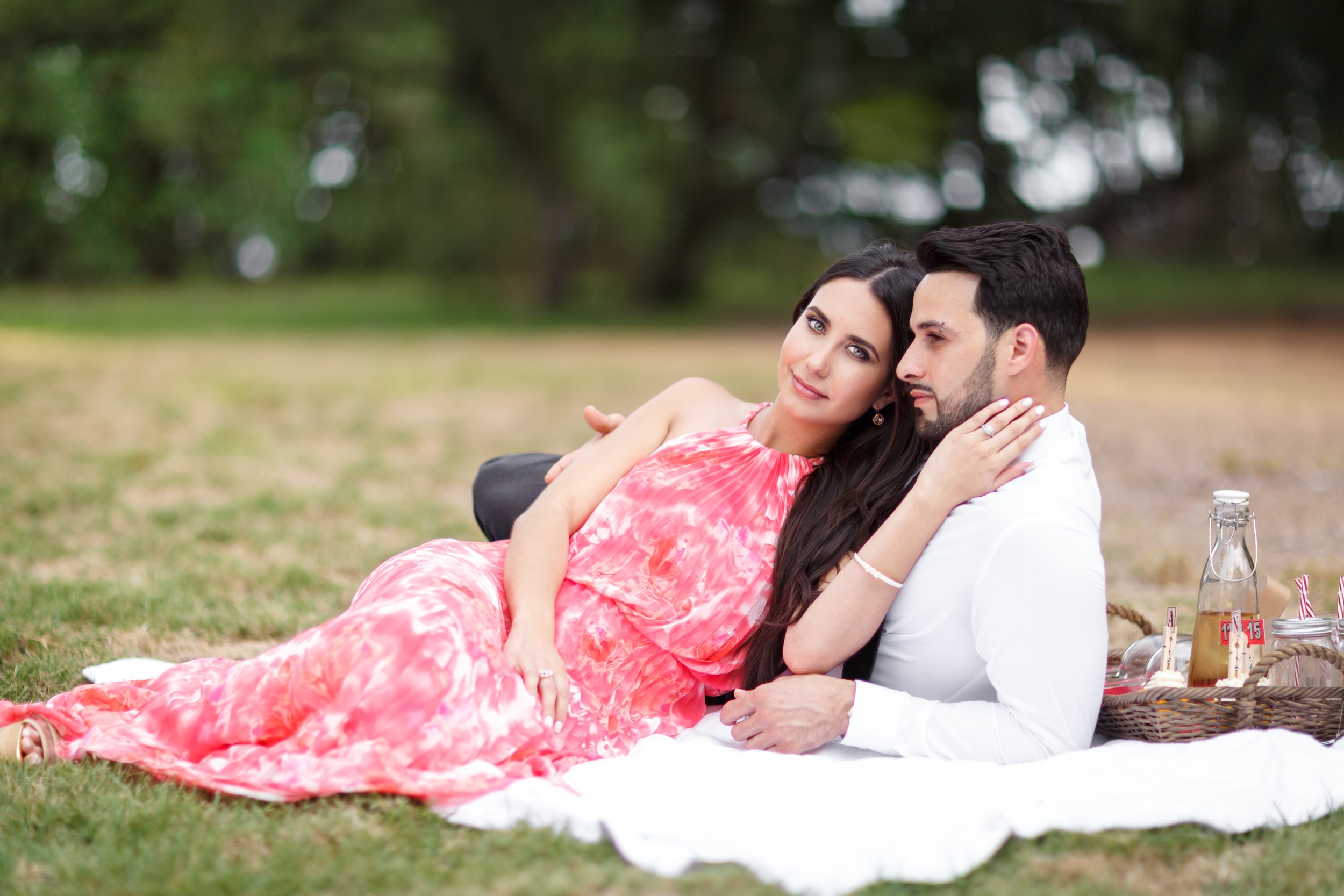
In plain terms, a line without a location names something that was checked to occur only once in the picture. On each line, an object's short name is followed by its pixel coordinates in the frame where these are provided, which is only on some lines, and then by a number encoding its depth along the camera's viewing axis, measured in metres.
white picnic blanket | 2.43
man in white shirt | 2.64
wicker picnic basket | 2.91
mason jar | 3.01
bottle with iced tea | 2.90
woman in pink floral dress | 2.61
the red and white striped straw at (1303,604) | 3.13
